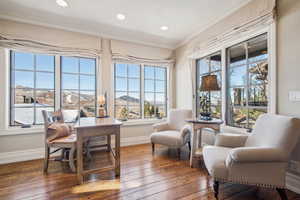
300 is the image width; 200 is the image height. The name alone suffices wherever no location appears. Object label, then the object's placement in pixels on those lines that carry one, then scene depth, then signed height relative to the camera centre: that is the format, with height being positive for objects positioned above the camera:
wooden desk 1.92 -0.42
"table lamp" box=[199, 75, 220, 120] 2.30 +0.25
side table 2.34 -0.41
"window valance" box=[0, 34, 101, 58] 2.60 +1.01
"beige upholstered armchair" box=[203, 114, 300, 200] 1.45 -0.61
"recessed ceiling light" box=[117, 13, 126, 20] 2.72 +1.55
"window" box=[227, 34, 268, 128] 2.29 +0.33
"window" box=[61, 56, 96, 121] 3.10 +0.35
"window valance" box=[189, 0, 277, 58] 2.04 +1.22
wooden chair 2.20 -0.61
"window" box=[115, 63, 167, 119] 3.63 +0.25
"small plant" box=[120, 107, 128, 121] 3.64 -0.32
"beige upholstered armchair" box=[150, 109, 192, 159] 2.74 -0.62
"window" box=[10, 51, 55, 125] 2.77 +0.28
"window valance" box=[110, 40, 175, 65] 3.46 +1.18
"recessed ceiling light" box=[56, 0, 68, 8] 2.32 +1.54
